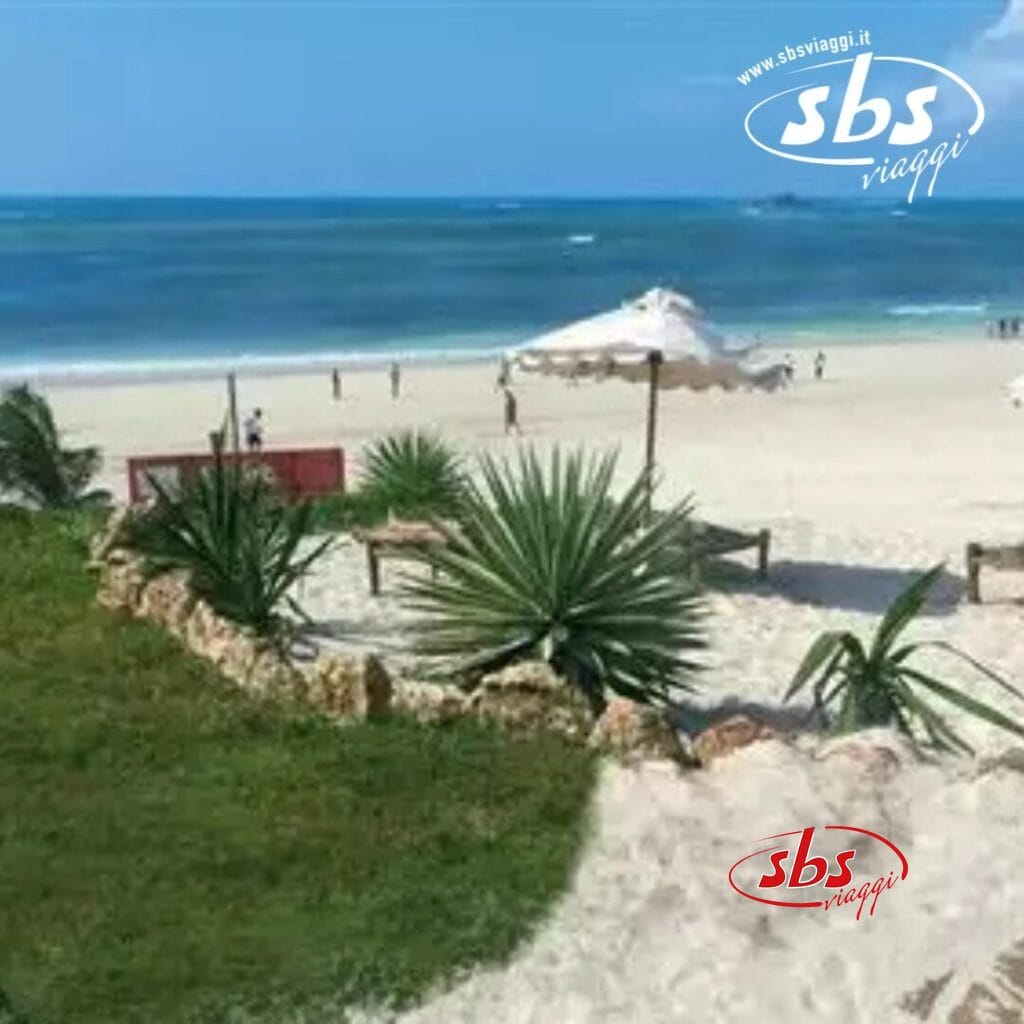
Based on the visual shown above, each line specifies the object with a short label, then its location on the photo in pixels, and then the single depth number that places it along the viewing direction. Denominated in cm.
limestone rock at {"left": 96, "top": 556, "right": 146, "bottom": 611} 992
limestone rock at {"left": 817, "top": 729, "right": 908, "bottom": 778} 707
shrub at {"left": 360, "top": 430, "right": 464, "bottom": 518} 1582
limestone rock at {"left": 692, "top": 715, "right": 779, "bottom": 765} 734
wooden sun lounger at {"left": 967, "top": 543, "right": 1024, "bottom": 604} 1384
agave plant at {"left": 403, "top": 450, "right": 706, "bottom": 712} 863
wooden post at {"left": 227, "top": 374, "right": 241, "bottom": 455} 1264
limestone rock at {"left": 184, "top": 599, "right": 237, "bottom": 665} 883
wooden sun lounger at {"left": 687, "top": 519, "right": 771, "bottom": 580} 1380
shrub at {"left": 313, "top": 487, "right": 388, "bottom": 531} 1523
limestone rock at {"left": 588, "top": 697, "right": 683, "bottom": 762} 730
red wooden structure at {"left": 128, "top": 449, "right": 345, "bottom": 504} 1586
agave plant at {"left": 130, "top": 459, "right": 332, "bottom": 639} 991
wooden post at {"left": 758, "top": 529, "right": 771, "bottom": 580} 1437
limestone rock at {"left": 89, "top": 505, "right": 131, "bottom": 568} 1082
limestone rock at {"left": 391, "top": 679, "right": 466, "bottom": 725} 780
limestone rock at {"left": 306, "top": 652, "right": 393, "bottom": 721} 784
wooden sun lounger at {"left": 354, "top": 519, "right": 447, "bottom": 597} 1229
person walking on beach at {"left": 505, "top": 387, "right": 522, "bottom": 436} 3130
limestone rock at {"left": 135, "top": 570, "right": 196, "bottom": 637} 943
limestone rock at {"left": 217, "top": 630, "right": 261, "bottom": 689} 842
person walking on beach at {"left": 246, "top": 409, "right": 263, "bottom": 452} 2643
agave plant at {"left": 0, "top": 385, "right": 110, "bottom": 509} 1534
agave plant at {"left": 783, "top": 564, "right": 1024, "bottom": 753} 809
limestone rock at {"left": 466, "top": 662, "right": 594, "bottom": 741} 765
